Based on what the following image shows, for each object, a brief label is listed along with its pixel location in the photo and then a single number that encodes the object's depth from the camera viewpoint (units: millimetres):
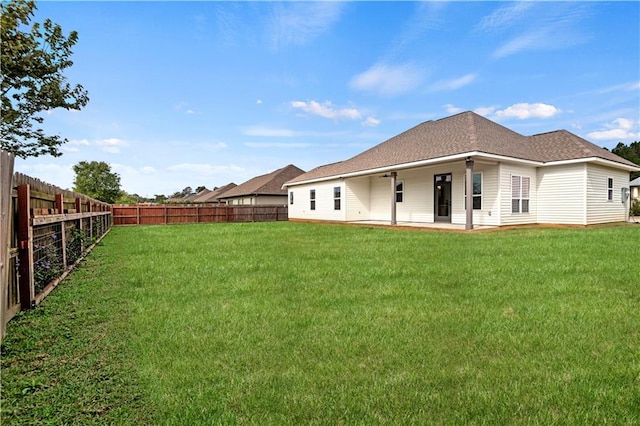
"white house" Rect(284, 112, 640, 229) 14234
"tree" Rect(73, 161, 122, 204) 47031
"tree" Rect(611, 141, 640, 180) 50844
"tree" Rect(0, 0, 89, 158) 13847
